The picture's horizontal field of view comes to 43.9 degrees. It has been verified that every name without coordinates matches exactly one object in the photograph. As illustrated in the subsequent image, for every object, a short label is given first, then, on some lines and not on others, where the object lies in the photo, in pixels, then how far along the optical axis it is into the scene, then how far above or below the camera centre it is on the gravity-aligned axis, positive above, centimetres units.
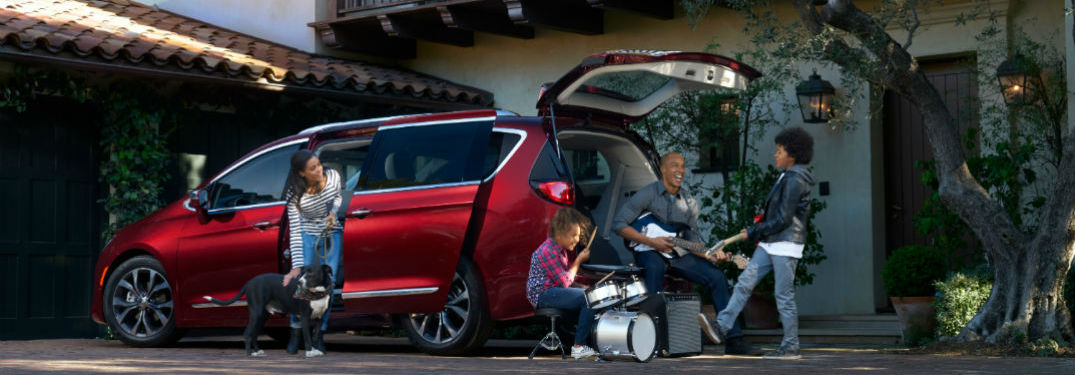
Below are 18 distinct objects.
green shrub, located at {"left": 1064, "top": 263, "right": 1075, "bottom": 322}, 987 -53
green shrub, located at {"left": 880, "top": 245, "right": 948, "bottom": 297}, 1077 -41
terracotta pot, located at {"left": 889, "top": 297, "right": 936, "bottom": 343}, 1052 -74
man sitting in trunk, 902 -20
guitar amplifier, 853 -65
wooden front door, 1276 +63
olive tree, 945 +15
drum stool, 846 -74
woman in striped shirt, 880 +13
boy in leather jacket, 874 -9
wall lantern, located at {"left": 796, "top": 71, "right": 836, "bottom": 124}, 1275 +121
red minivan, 876 +12
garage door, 1207 +5
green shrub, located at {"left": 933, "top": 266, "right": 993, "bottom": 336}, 997 -58
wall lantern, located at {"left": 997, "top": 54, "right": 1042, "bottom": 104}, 1123 +121
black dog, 867 -47
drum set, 811 -60
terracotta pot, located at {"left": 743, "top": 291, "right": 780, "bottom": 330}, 1248 -83
